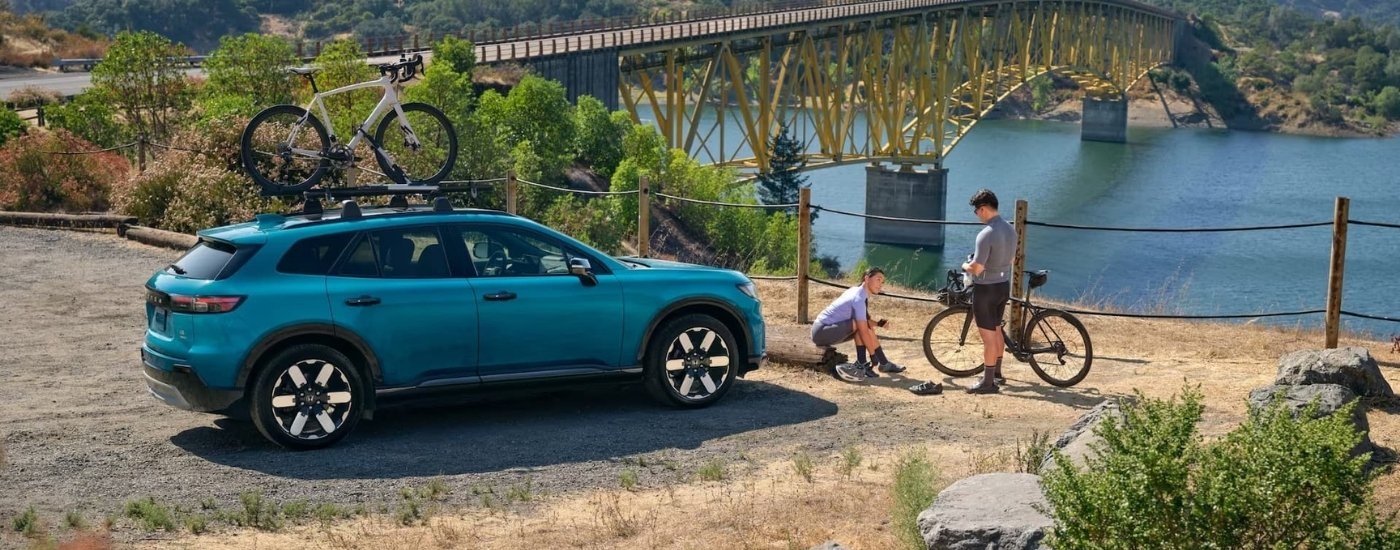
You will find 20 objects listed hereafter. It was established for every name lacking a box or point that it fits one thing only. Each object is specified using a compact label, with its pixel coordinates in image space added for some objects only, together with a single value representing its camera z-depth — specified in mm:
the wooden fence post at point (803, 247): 15203
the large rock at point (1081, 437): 8391
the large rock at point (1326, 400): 9344
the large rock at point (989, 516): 6969
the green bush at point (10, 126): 28923
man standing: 11766
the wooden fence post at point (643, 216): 16578
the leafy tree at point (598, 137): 48094
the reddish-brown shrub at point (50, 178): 25172
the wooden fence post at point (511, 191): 17906
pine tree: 63312
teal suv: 9555
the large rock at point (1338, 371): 10992
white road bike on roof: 11164
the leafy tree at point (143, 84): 33125
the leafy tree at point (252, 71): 34594
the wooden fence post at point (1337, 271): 12675
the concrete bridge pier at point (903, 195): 68000
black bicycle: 12273
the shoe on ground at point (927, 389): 11961
